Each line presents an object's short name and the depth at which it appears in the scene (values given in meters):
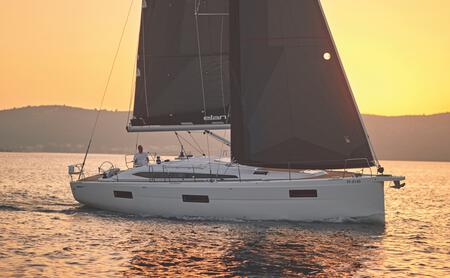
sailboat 22.56
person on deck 27.64
